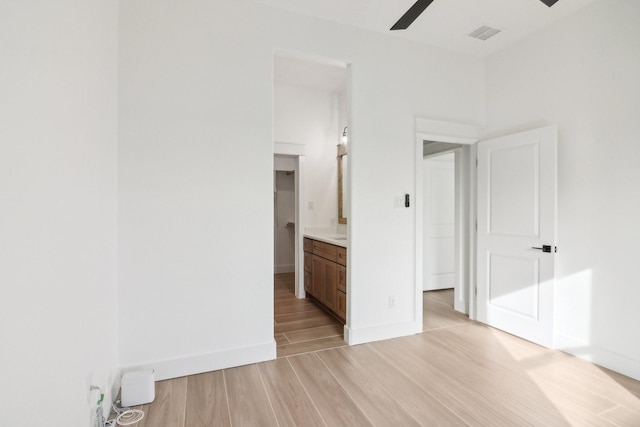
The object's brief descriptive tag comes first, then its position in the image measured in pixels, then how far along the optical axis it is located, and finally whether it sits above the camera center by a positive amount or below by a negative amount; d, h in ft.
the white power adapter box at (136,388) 6.65 -3.70
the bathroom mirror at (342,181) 15.00 +1.48
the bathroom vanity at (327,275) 11.12 -2.46
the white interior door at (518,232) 9.58 -0.63
